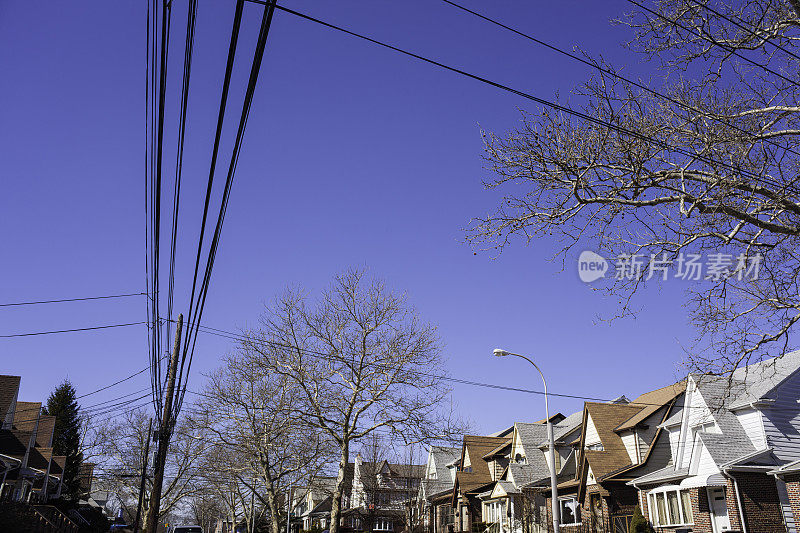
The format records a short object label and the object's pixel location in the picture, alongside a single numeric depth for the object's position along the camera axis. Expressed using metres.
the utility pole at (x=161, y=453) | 21.50
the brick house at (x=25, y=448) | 32.94
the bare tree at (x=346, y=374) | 28.12
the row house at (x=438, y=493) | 49.54
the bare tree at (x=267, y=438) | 30.11
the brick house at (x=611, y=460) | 28.83
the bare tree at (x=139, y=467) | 52.56
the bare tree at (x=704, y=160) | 11.29
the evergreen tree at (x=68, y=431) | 59.28
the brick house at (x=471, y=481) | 44.44
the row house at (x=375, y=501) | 55.75
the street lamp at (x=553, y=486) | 20.29
